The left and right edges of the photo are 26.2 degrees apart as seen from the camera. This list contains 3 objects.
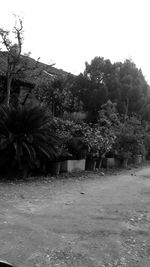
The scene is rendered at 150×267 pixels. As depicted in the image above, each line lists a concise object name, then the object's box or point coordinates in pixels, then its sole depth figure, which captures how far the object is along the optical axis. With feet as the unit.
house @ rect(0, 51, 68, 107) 40.46
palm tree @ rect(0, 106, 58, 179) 29.71
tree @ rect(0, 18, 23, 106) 37.14
